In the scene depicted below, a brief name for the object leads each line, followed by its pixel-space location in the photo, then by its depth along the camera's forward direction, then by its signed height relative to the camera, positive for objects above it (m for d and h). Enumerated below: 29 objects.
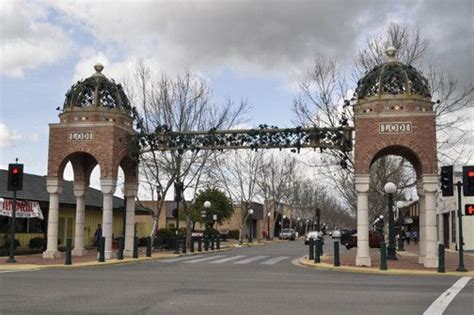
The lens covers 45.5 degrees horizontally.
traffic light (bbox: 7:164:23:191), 24.12 +1.69
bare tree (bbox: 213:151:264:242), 59.88 +4.09
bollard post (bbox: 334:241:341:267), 22.69 -1.38
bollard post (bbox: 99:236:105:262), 24.38 -1.40
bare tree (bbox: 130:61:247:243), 35.28 +5.79
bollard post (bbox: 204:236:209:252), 37.72 -1.67
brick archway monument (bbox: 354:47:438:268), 23.17 +3.81
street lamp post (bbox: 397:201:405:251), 38.59 -1.06
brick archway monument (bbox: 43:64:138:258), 27.23 +3.92
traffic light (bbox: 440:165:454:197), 21.48 +1.61
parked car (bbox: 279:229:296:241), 83.19 -2.19
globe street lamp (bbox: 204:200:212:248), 38.00 -0.18
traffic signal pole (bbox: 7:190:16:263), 23.56 -1.34
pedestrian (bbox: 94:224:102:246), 34.11 -0.94
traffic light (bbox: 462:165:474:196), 21.03 +1.55
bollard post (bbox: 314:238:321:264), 24.78 -1.44
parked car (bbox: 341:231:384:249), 44.75 -1.48
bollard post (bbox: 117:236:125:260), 26.30 -1.45
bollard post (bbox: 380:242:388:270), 21.18 -1.41
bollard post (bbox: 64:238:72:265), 22.41 -1.40
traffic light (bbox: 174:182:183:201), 32.91 +1.65
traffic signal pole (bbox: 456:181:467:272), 20.91 -0.76
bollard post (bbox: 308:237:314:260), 26.91 -1.42
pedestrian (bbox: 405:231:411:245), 61.37 -1.63
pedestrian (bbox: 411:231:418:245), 65.01 -1.63
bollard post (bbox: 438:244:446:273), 20.75 -1.36
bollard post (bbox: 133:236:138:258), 28.00 -1.44
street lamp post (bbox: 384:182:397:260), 27.86 -0.95
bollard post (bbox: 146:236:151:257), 29.45 -1.52
